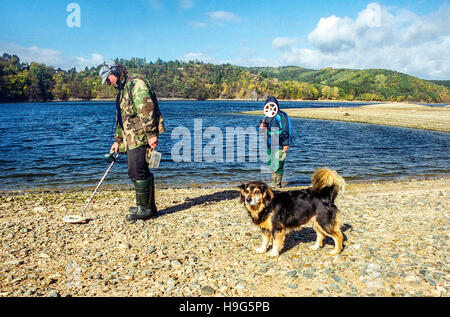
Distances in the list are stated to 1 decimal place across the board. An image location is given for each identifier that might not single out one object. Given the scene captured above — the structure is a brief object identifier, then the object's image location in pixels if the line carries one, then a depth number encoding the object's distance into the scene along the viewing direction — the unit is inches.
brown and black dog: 226.5
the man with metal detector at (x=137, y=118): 278.8
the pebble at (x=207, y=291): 180.2
